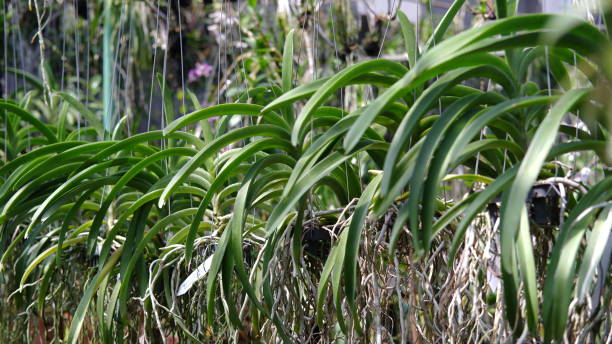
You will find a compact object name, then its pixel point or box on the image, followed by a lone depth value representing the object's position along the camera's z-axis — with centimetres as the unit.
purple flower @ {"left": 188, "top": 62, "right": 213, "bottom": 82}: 434
